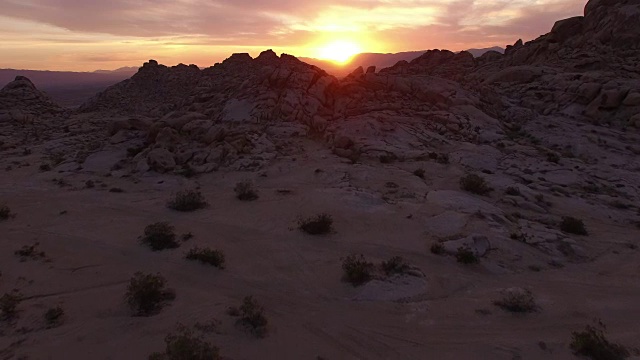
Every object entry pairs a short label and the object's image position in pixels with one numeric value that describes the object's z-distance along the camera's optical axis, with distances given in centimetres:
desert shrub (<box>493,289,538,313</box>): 977
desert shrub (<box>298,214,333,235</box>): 1388
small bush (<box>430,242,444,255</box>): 1246
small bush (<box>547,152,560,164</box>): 2244
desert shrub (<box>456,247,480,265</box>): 1199
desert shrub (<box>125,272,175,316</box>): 958
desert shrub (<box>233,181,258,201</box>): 1716
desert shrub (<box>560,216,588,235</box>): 1445
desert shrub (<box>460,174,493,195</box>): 1772
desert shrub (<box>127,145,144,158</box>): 2336
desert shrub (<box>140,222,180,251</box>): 1288
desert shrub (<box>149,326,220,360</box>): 742
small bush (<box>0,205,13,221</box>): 1523
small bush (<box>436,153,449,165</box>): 2163
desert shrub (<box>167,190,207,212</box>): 1614
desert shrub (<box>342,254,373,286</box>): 1093
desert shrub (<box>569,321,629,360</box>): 808
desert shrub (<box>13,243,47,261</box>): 1212
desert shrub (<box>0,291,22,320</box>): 923
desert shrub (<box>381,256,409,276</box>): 1134
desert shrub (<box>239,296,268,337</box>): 885
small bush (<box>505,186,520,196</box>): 1771
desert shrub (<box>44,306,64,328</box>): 907
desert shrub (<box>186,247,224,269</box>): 1182
